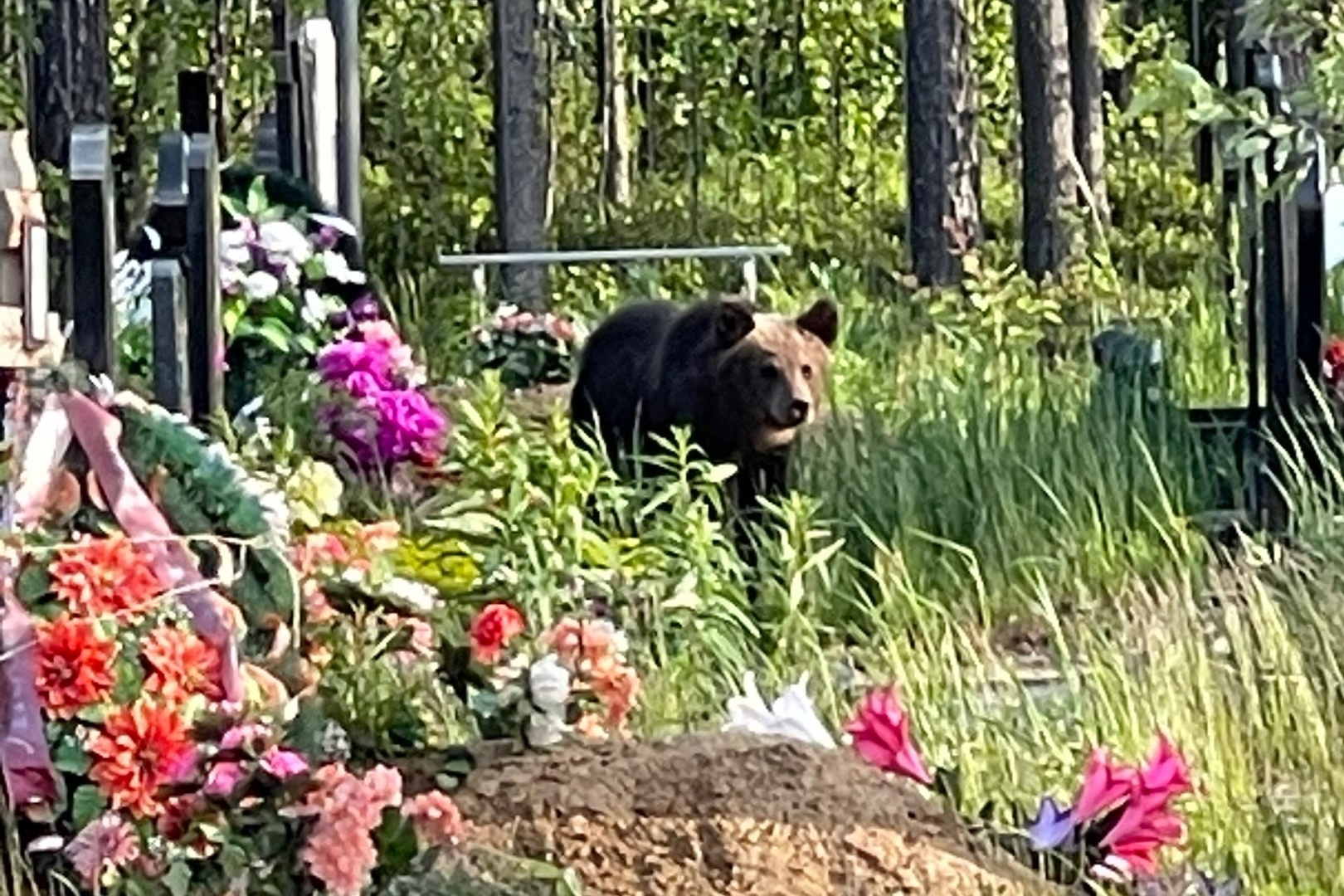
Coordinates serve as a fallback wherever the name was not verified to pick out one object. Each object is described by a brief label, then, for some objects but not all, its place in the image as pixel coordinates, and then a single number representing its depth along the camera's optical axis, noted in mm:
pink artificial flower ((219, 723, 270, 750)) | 9656
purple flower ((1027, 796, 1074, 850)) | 9797
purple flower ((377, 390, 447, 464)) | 19547
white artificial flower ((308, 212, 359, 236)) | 22797
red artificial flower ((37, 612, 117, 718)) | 10062
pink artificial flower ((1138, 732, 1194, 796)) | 9672
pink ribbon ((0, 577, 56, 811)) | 9937
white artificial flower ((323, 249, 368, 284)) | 22203
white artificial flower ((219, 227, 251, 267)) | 21531
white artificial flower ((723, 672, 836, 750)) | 11055
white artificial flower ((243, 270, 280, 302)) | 21437
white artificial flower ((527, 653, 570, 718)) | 10523
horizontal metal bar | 29828
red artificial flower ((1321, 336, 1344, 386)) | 20953
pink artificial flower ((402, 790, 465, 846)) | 9258
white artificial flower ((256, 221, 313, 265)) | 21750
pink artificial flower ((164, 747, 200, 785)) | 9672
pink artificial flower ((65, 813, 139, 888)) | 9531
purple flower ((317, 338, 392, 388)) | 20094
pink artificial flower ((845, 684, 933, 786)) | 10195
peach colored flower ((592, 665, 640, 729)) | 11180
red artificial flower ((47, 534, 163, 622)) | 10250
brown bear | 20609
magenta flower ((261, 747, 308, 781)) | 9492
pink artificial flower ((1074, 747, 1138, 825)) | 9758
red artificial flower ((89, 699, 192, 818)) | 9711
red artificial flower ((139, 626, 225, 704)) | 10141
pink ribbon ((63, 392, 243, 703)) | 10484
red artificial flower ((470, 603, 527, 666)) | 11398
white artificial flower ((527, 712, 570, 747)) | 10492
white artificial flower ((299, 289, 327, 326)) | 21875
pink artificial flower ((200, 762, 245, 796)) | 9531
